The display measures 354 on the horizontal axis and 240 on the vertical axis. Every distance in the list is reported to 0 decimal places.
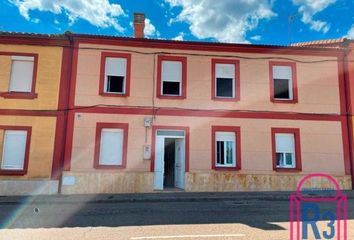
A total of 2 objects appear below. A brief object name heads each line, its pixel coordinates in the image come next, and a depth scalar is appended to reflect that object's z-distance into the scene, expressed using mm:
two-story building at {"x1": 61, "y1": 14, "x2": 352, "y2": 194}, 13188
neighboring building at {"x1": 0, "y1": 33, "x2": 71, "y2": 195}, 12625
